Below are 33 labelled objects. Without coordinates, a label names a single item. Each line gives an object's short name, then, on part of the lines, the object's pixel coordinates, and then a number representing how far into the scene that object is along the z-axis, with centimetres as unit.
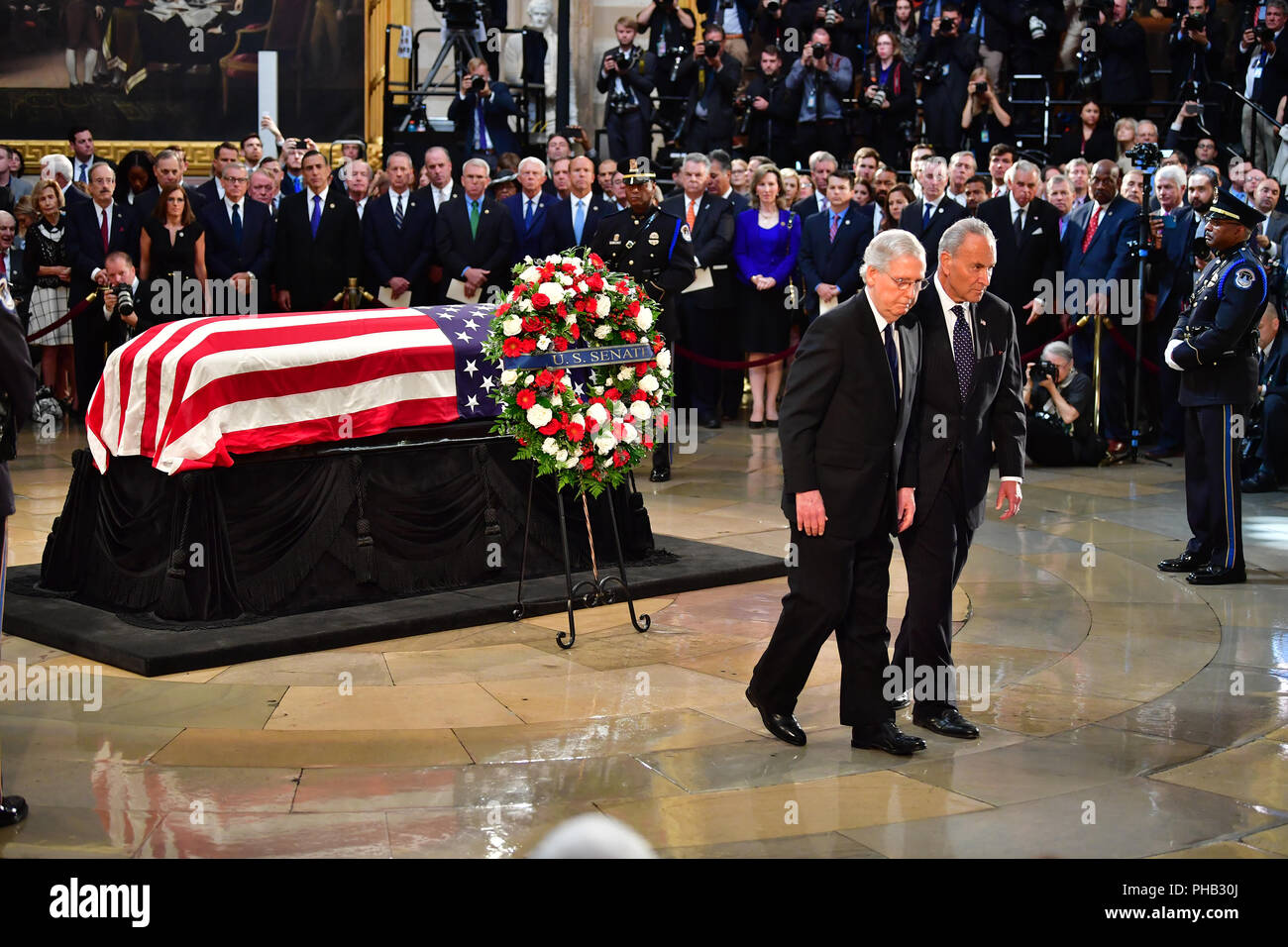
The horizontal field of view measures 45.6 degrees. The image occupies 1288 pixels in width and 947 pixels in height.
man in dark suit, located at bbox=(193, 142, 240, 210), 1189
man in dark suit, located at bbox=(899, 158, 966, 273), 1124
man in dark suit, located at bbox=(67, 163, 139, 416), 1177
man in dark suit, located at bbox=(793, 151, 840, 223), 1241
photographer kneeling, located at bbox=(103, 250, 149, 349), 985
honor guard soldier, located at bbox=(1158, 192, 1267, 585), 733
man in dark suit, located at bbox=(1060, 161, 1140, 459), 1110
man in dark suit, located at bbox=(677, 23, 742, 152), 1524
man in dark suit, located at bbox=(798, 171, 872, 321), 1184
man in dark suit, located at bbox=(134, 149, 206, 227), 1138
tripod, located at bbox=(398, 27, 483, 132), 1506
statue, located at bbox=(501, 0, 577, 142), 1623
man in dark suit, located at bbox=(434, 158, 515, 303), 1084
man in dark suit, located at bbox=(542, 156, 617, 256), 1127
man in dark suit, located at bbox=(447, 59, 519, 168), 1427
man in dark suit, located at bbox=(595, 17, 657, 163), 1524
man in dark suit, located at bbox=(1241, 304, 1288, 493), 1023
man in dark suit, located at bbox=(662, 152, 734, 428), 1131
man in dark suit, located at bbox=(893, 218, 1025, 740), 509
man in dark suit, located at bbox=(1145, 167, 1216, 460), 1098
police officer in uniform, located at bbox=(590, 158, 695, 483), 941
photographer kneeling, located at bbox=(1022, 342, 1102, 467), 1093
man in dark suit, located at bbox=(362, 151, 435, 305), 1102
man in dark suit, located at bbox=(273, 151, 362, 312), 1098
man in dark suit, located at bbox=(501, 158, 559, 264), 1135
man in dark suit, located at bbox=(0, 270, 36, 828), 428
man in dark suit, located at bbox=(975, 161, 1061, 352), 1142
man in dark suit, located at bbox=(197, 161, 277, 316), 1134
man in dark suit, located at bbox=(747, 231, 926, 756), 484
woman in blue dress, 1210
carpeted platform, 598
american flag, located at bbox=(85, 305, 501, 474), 641
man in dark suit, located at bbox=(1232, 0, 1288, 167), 1434
